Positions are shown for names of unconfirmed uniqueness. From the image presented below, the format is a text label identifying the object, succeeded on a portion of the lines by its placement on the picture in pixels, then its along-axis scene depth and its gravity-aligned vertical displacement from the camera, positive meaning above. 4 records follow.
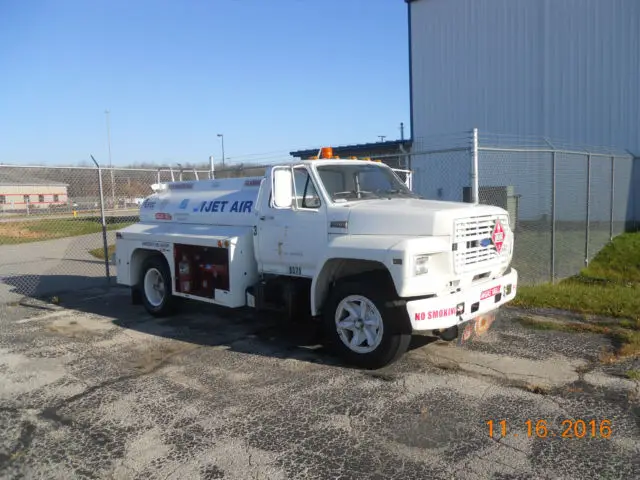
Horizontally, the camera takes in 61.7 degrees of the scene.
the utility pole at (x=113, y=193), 11.50 -0.26
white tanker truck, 5.25 -0.89
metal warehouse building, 15.27 +2.52
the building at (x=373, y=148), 20.03 +0.95
